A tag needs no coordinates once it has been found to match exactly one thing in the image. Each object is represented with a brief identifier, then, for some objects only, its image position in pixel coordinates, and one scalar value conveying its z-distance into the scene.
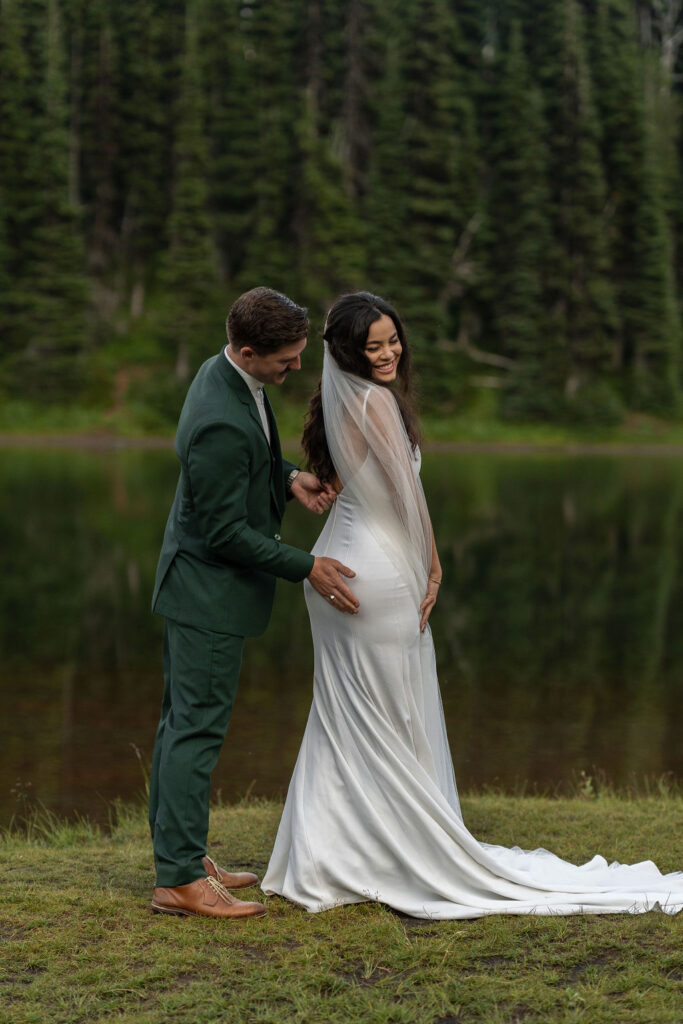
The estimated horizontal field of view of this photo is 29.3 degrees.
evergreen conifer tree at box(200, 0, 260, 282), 47.19
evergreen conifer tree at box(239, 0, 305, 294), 44.41
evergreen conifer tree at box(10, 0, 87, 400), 40.59
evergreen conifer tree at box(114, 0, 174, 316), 46.69
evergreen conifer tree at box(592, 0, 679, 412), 45.31
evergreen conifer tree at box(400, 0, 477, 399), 45.09
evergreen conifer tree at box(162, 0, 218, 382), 41.75
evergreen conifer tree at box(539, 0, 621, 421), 44.75
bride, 4.33
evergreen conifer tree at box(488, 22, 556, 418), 43.41
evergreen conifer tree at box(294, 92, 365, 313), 43.88
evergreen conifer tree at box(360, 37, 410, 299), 44.91
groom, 4.21
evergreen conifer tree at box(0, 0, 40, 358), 42.50
